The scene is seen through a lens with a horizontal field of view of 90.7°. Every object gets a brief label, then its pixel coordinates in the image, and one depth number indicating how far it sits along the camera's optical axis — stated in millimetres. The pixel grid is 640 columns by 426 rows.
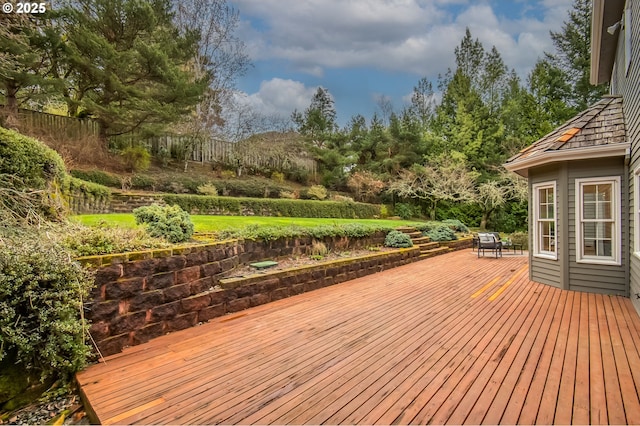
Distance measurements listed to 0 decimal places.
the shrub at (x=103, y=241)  3410
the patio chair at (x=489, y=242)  10172
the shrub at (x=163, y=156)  14984
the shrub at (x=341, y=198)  17438
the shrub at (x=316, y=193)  17062
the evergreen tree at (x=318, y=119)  23359
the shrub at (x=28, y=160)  4707
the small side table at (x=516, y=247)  11345
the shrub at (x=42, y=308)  2578
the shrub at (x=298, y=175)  19812
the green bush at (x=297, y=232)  5922
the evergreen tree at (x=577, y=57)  18875
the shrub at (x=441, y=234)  12306
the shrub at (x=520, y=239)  13900
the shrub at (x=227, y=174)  16338
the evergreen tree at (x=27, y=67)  8789
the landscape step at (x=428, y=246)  10425
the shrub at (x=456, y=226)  15238
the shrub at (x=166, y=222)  4618
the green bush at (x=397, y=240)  9391
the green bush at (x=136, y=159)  12953
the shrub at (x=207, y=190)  12671
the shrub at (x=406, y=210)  20188
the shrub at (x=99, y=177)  10227
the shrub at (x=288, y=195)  15688
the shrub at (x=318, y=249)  7164
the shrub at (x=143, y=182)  11531
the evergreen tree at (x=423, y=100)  27484
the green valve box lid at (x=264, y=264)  5680
